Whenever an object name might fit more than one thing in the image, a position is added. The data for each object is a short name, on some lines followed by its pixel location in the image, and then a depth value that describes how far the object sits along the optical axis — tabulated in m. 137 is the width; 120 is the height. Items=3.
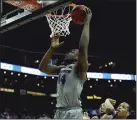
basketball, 3.30
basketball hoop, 4.82
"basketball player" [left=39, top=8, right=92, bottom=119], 3.00
